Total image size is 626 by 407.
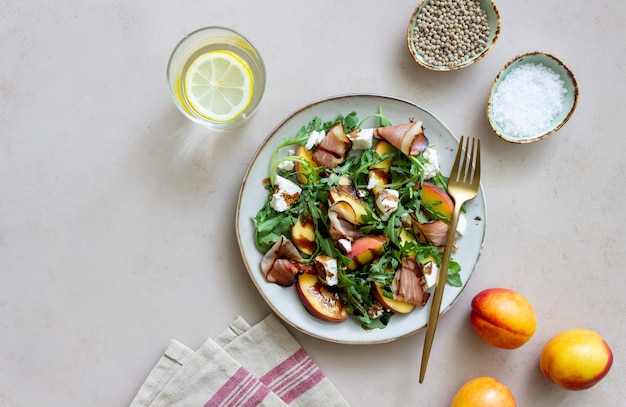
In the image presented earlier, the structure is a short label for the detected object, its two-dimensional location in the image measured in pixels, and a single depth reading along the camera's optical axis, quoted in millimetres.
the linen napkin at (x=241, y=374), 799
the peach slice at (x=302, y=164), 768
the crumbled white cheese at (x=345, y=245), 756
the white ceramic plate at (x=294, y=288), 776
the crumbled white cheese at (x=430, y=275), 761
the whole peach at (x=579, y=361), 771
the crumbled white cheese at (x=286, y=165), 769
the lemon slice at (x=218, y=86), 761
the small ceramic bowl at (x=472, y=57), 783
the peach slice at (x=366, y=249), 762
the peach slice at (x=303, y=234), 771
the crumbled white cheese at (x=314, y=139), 766
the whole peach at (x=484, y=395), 772
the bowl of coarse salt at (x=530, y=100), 786
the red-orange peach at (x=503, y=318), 767
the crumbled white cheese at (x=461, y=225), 770
